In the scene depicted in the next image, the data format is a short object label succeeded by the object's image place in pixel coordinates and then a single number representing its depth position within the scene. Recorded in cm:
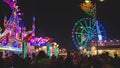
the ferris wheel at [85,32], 5444
